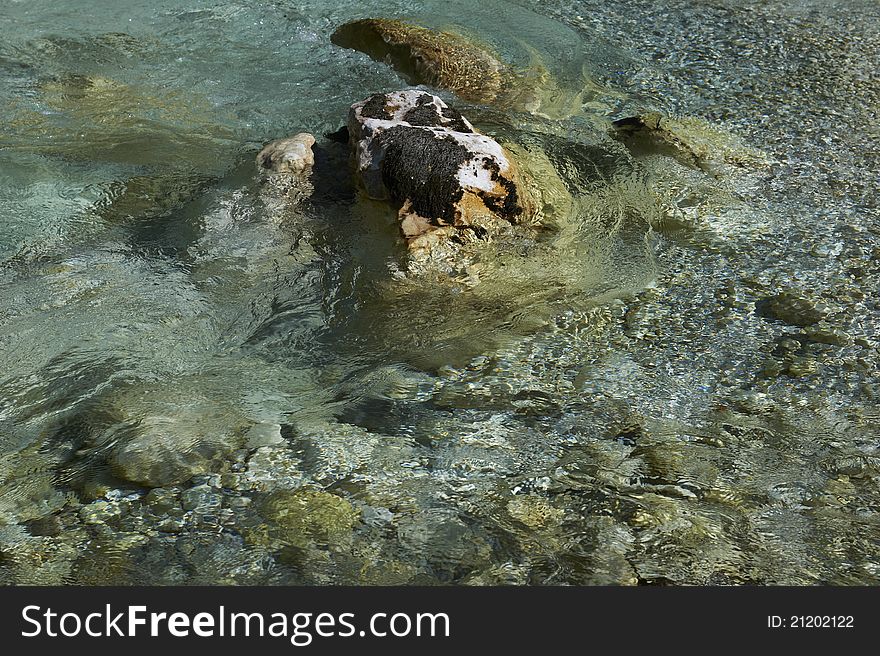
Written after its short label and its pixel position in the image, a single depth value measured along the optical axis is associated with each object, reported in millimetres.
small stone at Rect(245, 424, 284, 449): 2957
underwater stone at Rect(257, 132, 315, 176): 4539
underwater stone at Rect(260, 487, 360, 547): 2590
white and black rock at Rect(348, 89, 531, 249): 3986
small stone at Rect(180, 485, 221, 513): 2713
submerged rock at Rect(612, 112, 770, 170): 4766
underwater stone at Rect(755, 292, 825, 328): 3621
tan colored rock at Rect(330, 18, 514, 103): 5480
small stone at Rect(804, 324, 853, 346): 3495
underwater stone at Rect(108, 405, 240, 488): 2830
